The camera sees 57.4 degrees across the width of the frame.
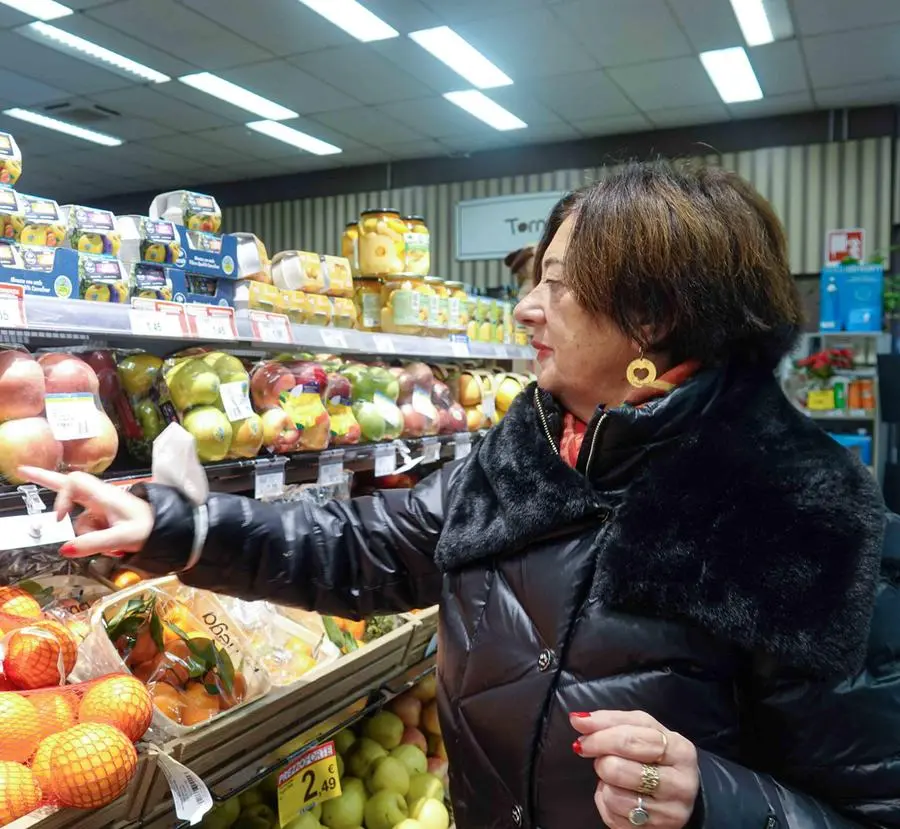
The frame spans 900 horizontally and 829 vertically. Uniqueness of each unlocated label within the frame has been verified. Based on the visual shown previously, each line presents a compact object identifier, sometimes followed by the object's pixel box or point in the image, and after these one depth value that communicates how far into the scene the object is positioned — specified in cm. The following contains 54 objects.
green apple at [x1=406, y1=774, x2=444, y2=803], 208
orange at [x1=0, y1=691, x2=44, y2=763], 111
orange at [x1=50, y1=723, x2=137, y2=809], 106
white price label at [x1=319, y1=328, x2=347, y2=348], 211
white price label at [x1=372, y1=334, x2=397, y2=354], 237
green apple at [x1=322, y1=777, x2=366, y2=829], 190
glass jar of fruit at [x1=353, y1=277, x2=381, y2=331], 272
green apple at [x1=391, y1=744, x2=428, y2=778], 212
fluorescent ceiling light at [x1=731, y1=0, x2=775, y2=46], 486
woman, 92
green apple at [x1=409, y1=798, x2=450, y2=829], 199
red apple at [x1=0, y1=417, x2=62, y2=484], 131
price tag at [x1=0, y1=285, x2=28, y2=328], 131
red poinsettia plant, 612
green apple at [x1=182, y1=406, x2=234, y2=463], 172
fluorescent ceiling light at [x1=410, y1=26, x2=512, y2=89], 536
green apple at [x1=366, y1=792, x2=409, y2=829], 194
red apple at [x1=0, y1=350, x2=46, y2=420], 135
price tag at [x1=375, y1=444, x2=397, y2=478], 228
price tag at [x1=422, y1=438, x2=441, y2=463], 250
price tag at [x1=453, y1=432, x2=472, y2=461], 272
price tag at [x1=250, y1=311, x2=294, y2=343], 187
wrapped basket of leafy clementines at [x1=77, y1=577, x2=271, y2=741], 132
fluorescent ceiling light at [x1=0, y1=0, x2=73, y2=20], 494
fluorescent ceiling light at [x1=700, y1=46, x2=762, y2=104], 568
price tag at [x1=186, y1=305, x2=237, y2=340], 170
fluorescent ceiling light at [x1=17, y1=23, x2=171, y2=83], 533
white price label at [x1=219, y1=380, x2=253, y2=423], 180
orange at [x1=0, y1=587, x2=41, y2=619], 139
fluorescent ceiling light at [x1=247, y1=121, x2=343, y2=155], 734
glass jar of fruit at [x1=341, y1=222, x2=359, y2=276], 282
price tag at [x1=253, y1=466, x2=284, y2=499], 185
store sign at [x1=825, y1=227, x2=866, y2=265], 689
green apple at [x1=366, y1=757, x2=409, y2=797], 203
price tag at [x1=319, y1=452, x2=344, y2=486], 205
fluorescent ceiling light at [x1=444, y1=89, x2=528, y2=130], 652
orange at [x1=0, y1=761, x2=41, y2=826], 105
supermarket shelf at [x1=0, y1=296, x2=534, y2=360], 139
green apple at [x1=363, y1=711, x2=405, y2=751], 216
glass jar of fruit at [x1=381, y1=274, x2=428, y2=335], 262
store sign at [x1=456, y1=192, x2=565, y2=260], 726
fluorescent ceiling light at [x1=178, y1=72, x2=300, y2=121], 617
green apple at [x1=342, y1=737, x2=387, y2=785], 208
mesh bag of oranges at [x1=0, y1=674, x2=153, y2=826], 107
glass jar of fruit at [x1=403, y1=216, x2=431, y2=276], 275
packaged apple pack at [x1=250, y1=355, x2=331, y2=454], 192
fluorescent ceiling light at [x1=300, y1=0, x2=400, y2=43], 493
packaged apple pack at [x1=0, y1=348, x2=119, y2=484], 133
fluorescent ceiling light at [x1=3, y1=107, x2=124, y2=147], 690
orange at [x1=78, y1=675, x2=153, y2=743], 117
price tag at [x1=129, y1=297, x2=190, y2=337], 155
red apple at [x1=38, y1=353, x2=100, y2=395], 146
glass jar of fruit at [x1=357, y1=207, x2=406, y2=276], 270
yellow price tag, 170
